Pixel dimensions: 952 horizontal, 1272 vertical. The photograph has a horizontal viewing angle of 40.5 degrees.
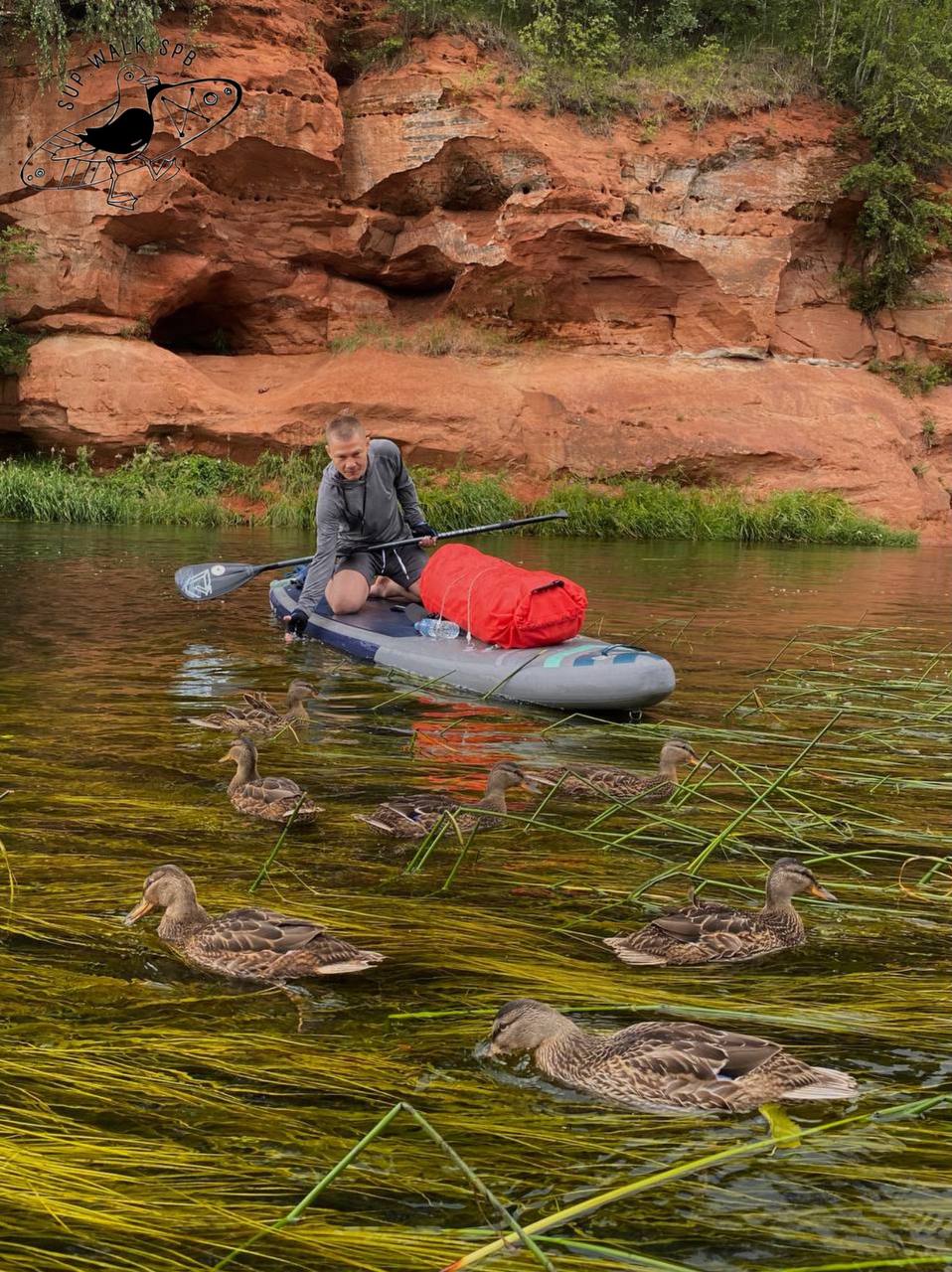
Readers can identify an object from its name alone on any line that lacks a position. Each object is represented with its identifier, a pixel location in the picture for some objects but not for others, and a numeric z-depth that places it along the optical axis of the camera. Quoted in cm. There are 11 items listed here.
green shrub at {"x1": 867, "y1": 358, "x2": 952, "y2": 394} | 2564
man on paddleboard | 872
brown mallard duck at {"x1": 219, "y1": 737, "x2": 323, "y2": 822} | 461
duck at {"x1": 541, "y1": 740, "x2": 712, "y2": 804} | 490
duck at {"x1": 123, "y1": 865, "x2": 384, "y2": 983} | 321
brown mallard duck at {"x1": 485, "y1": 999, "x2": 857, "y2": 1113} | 254
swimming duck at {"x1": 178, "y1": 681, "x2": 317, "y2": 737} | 618
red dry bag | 723
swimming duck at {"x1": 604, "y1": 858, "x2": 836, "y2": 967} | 330
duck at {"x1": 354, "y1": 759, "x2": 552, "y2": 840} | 441
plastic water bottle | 795
